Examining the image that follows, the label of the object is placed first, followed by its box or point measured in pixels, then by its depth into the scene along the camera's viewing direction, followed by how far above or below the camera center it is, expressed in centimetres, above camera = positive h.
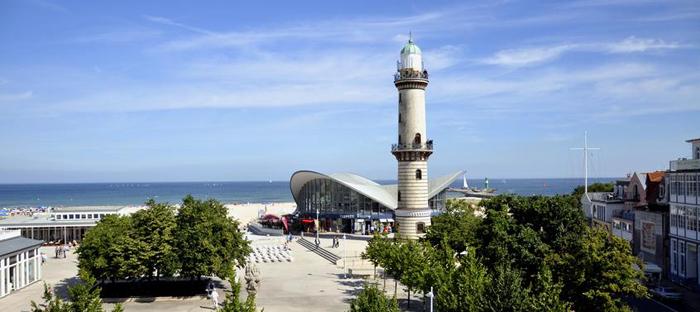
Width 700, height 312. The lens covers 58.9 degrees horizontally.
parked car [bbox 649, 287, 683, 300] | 3766 -743
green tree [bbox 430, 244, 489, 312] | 2303 -458
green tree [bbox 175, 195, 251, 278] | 3659 -413
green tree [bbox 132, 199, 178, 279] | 3609 -381
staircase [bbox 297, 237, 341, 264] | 5533 -771
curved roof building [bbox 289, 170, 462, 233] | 7538 -330
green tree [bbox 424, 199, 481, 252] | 4091 -383
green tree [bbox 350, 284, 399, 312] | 2155 -460
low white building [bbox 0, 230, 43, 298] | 3888 -595
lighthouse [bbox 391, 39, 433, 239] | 5134 +220
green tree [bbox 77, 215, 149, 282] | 3591 -481
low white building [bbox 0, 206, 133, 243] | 6575 -561
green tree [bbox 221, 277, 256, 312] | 1986 -429
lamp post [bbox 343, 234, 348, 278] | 4851 -748
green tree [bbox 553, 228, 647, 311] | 2602 -437
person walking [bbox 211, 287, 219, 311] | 3406 -695
